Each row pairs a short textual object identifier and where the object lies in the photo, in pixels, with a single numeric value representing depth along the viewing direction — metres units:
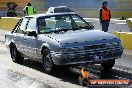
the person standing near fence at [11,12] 40.30
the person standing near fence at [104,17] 18.62
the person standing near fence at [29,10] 24.78
